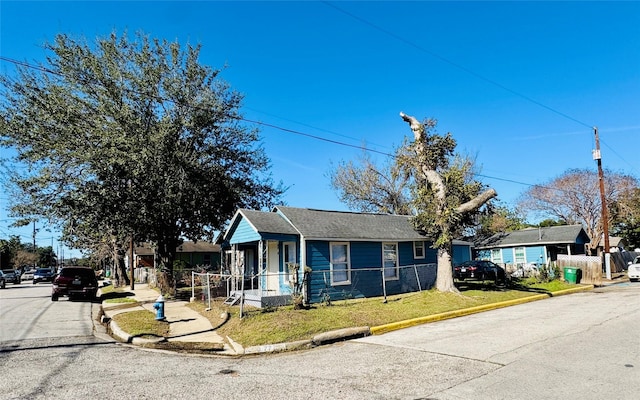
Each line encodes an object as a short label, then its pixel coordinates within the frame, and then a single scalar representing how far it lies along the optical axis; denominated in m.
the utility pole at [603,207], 27.45
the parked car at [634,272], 26.59
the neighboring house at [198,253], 49.06
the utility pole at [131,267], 28.28
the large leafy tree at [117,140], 19.34
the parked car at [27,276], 60.50
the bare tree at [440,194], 18.03
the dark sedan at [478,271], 26.72
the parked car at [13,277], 46.31
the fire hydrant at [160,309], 13.55
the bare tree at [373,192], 36.94
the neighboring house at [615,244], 39.38
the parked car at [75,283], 21.69
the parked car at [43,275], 46.72
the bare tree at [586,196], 39.00
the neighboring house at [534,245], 33.41
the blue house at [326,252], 15.68
